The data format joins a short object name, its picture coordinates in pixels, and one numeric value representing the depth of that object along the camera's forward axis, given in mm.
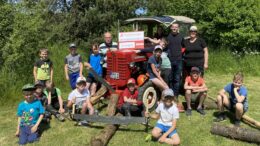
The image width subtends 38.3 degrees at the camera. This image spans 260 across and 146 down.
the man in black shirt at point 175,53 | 8273
